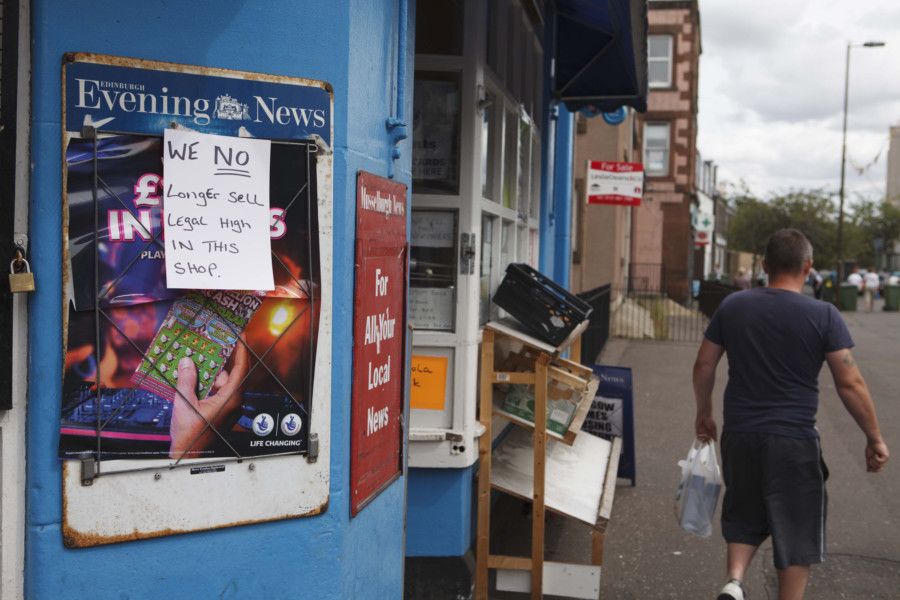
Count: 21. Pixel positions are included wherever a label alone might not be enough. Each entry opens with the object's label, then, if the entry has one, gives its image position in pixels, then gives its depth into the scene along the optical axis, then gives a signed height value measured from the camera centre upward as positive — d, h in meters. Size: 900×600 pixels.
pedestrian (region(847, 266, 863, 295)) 39.13 -0.50
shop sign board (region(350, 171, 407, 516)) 3.54 -0.31
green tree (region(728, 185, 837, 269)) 51.25 +2.42
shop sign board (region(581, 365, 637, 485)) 7.32 -1.09
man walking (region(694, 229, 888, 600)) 4.39 -0.69
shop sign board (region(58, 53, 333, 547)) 2.93 -0.19
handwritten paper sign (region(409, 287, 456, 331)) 5.21 -0.28
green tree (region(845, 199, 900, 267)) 66.81 +3.10
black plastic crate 5.17 -0.25
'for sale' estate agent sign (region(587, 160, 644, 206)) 14.21 +1.11
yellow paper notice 5.15 -0.69
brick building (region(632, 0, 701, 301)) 32.81 +3.65
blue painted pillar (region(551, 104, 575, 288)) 9.21 +0.47
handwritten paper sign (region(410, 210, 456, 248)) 5.16 +0.14
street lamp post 37.31 +4.14
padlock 2.80 -0.10
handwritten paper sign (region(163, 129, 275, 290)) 2.99 +0.12
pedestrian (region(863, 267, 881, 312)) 35.54 -0.69
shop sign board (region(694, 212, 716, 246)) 29.33 +1.12
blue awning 6.79 +1.47
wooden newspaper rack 5.11 -1.23
